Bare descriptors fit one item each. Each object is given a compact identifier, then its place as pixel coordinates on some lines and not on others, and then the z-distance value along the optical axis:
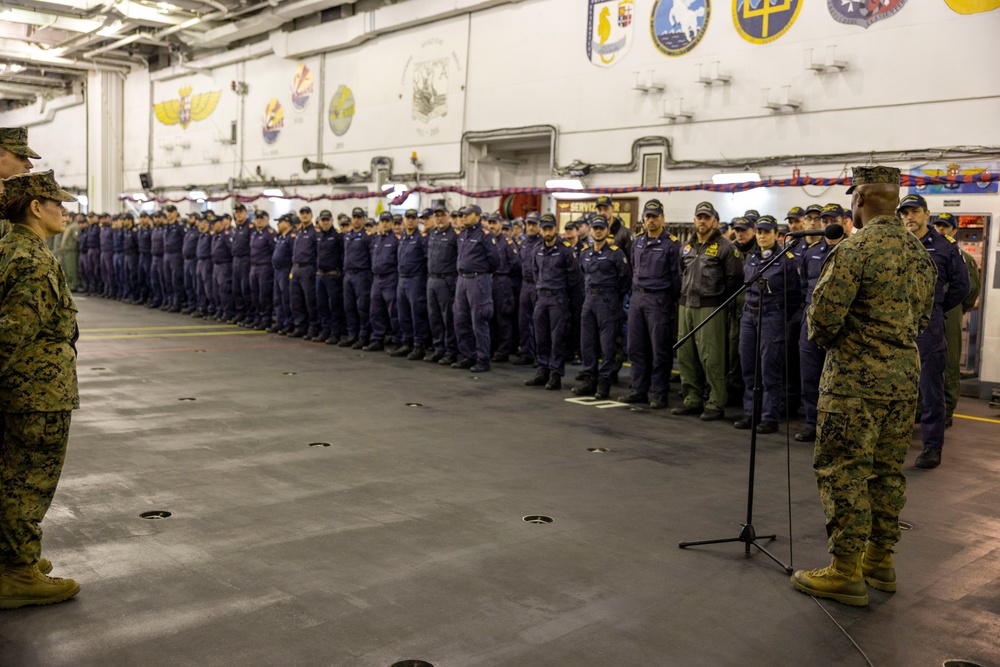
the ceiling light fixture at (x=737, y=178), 10.61
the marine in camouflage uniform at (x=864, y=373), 3.31
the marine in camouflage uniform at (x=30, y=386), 2.94
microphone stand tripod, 3.80
